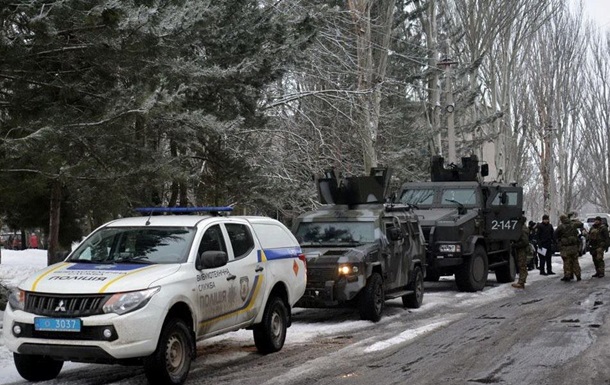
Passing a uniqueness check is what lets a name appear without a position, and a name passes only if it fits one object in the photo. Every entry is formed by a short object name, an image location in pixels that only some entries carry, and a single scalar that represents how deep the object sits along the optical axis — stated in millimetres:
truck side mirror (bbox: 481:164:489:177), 20141
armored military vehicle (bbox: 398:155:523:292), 16703
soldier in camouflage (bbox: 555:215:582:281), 19141
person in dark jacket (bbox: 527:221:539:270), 23678
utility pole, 25219
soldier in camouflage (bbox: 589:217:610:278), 20181
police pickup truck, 7230
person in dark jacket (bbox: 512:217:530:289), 18109
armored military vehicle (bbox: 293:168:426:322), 12039
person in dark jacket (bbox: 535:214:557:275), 21953
